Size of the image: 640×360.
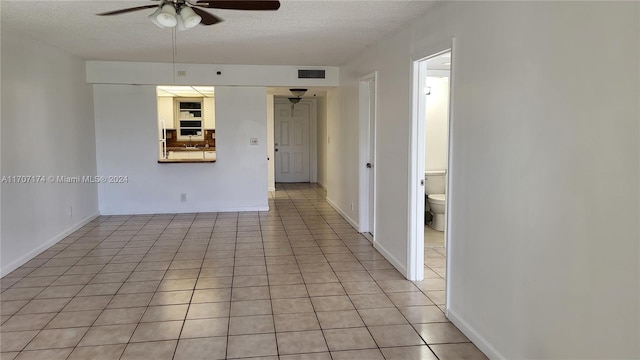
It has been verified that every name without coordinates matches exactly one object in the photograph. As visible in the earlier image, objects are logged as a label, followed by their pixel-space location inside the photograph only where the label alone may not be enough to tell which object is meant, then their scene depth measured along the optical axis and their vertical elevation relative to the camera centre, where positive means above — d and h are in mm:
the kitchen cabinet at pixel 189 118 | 9336 +484
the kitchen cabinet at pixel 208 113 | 9363 +596
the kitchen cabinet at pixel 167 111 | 9234 +627
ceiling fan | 2635 +820
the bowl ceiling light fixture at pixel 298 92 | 7674 +880
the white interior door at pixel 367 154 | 5172 -167
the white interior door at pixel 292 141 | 10680 -15
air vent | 6531 +987
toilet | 5442 -599
